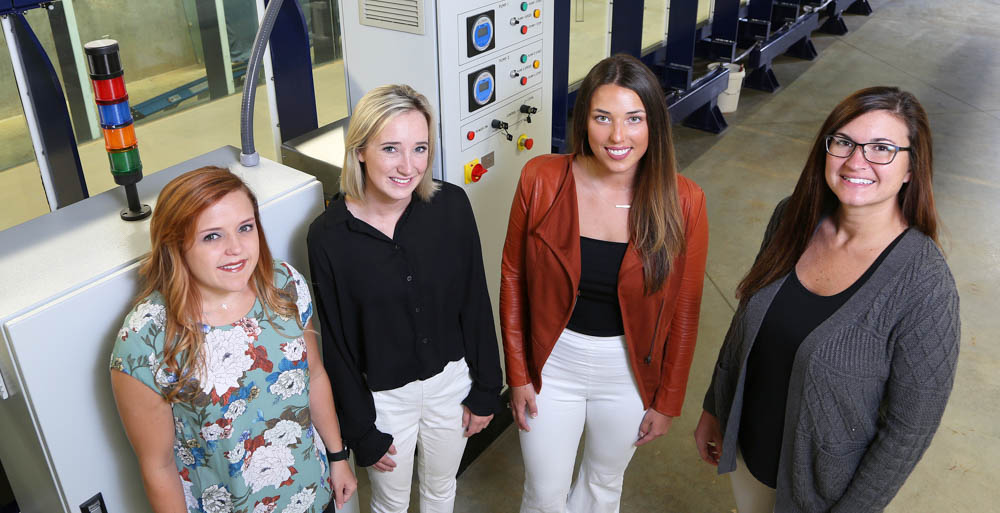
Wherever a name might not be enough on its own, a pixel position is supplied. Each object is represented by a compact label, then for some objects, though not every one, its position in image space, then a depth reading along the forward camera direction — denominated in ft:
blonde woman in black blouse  5.31
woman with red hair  4.57
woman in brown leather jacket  5.49
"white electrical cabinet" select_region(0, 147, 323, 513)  4.60
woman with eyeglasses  4.55
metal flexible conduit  5.71
